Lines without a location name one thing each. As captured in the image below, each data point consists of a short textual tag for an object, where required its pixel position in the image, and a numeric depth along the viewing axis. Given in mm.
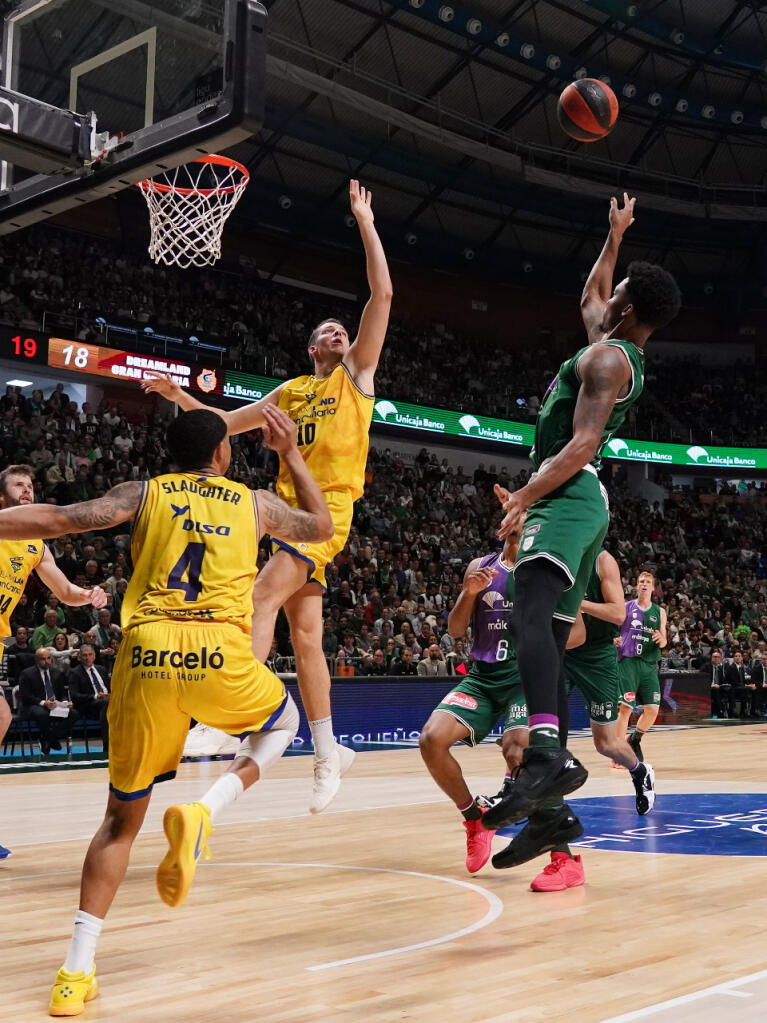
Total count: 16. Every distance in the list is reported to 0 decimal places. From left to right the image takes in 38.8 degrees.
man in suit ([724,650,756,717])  22328
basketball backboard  6008
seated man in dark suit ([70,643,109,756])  12680
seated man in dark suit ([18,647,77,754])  12281
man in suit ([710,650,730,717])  22234
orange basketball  6500
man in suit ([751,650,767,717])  22453
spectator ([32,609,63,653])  13633
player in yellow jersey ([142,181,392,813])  5539
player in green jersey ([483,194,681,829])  4262
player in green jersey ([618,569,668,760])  11867
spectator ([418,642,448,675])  17016
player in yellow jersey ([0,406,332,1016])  3582
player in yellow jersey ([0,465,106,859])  6422
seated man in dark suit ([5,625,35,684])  12875
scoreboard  21016
